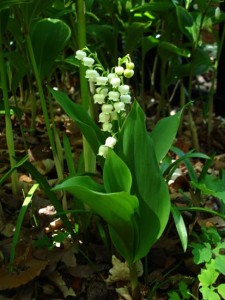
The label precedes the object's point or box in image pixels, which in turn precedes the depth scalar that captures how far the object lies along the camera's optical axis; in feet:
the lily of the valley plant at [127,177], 0.81
